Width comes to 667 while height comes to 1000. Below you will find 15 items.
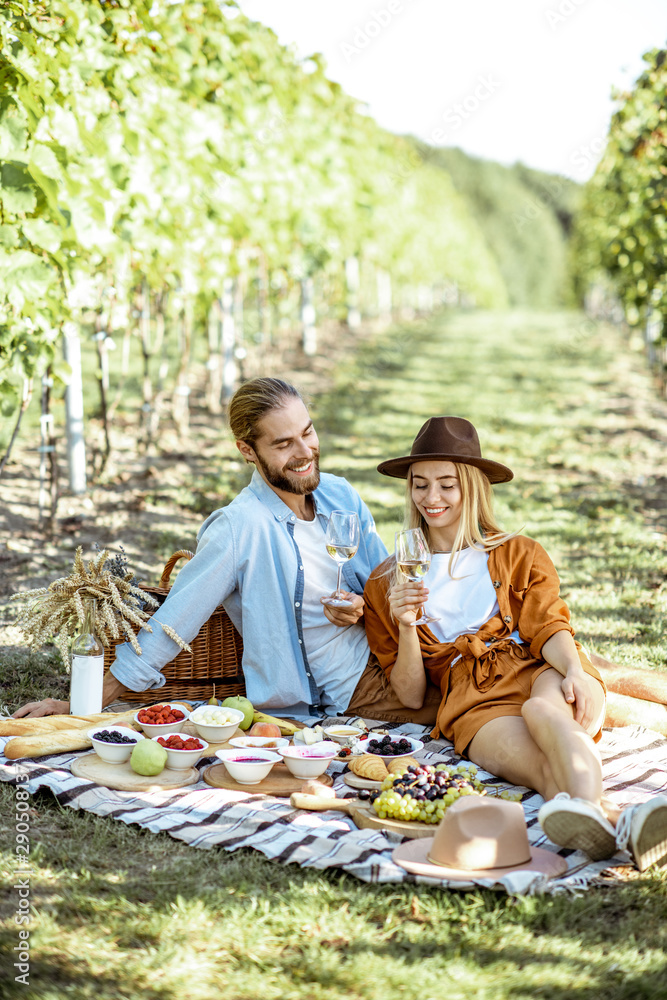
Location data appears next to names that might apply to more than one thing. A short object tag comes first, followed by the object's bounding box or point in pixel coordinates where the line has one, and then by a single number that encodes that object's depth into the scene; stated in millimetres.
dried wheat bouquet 3598
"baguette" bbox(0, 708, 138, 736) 3449
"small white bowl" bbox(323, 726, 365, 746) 3533
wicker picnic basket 4004
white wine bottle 3561
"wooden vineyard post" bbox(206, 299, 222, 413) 10250
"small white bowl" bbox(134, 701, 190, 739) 3480
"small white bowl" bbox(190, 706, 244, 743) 3451
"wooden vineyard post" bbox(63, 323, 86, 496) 6723
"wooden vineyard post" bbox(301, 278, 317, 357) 15523
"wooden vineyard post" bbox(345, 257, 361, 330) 19172
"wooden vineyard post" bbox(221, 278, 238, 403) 10328
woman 3184
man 3709
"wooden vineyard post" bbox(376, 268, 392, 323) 26328
